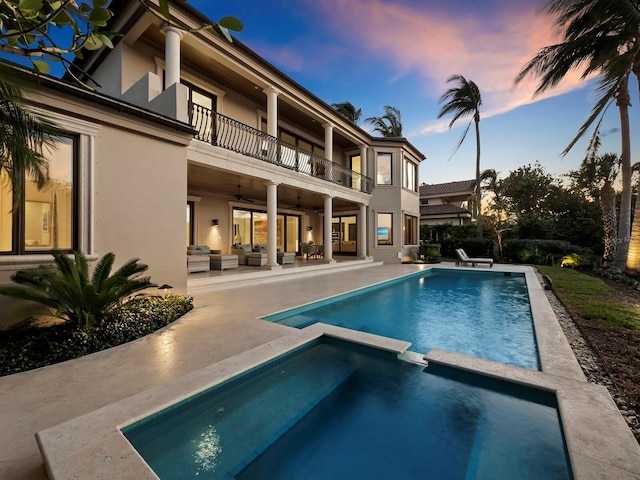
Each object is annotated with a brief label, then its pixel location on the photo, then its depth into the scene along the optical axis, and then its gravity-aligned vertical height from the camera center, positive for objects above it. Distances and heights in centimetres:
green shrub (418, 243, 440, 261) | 1764 -72
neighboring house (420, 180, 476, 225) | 2641 +417
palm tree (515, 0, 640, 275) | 888 +636
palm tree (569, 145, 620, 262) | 1273 +296
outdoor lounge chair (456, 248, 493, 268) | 1474 -106
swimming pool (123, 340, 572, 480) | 223 -175
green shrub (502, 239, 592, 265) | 1666 -57
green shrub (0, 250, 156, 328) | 388 -68
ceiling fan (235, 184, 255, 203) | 1237 +189
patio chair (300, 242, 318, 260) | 1489 -46
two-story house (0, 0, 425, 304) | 496 +217
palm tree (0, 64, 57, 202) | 312 +134
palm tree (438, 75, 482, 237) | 1831 +898
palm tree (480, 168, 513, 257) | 1807 +279
